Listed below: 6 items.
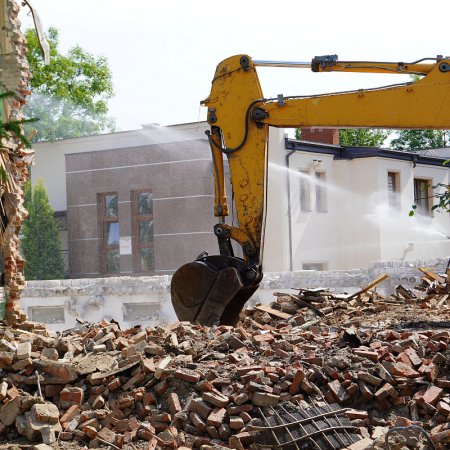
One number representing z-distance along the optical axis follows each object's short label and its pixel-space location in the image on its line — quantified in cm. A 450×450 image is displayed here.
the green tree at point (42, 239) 3462
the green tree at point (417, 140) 5181
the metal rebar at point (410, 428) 665
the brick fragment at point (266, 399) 790
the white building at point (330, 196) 3150
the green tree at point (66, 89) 4322
